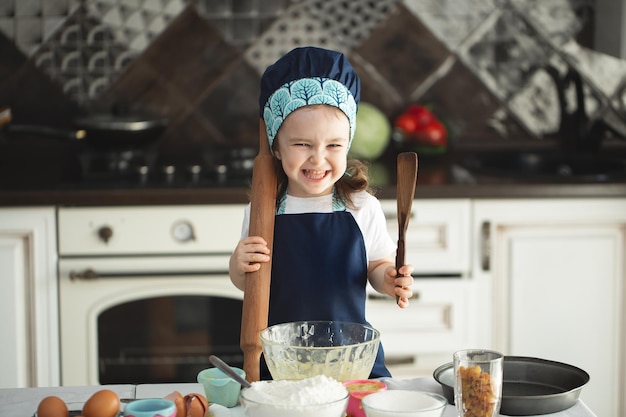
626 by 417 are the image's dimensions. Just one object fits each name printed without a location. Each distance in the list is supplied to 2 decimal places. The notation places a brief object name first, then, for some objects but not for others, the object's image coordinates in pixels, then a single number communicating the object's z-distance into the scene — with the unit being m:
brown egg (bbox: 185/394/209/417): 1.77
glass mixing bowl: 1.81
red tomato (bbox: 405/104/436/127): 3.81
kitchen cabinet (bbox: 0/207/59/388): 3.17
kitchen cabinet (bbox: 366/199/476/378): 3.27
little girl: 2.08
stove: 3.26
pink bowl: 1.77
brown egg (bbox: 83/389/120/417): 1.74
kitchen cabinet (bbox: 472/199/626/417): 3.29
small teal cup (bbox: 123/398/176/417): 1.72
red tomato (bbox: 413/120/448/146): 3.76
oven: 3.20
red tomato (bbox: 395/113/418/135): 3.81
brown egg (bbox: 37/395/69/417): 1.73
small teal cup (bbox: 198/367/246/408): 1.87
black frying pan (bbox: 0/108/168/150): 3.51
